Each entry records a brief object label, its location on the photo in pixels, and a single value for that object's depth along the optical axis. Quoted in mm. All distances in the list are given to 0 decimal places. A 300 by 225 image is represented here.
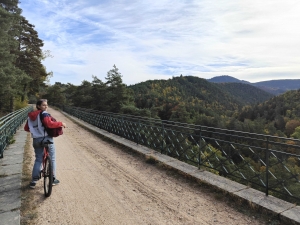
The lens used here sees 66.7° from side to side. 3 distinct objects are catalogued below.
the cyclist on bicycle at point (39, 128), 3893
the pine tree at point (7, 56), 13391
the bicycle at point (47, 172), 3810
